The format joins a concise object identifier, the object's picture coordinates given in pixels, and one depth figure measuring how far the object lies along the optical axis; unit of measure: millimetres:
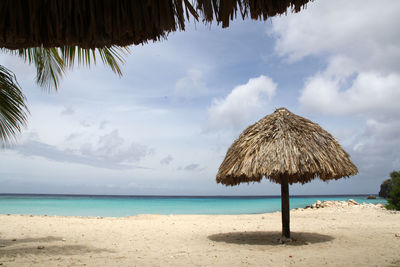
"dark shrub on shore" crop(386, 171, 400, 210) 13000
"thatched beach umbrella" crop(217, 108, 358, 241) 5980
